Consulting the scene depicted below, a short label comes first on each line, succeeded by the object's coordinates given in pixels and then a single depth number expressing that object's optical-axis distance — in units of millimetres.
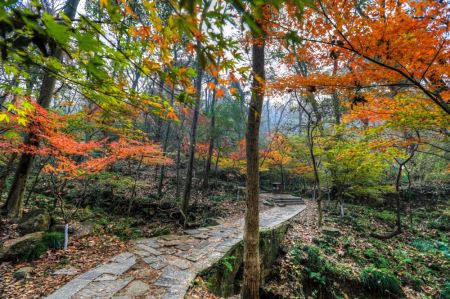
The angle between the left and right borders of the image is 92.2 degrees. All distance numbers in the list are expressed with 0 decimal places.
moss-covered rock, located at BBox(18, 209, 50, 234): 5016
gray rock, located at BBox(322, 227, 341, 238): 7164
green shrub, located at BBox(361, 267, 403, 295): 5070
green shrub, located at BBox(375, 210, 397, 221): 9953
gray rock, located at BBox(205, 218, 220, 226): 7641
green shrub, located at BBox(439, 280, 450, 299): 5080
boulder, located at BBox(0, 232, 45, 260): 4074
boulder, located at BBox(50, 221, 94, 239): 5156
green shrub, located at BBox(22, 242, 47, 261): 4160
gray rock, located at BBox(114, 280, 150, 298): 3055
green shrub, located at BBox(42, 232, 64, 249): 4538
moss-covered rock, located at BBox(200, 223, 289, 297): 4062
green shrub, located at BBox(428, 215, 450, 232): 9047
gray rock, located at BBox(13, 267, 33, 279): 3568
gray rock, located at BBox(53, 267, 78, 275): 3637
